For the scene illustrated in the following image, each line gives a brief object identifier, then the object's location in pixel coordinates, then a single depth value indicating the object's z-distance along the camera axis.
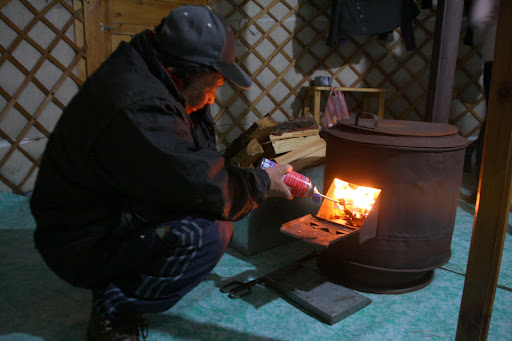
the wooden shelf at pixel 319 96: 3.15
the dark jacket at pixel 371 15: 2.89
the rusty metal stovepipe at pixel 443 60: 1.61
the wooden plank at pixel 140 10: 2.51
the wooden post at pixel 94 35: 2.41
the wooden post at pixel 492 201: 0.66
